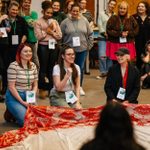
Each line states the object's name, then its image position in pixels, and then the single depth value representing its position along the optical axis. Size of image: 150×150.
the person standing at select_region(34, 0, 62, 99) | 6.44
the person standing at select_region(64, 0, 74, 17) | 7.28
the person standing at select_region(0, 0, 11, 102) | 6.22
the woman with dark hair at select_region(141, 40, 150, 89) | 7.37
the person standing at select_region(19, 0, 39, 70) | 6.62
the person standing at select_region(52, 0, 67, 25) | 7.00
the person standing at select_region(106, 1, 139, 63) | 7.17
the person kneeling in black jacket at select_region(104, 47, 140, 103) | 5.18
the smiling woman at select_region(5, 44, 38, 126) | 5.00
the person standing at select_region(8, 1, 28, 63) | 6.25
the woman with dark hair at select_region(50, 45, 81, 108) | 5.11
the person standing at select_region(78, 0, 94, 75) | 7.55
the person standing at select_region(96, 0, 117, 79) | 7.77
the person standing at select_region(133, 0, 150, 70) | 7.64
